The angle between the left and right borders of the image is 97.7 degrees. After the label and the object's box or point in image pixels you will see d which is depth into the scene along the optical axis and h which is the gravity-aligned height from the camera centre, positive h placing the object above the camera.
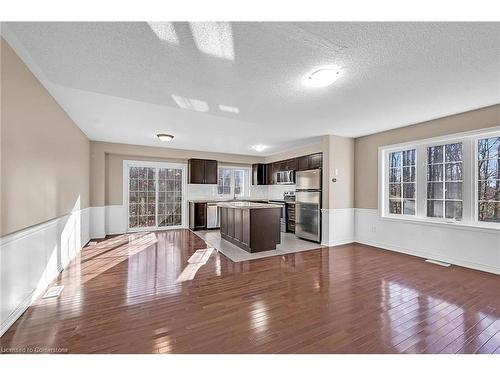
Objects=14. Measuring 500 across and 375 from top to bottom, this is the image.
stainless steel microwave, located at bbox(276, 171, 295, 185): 6.39 +0.31
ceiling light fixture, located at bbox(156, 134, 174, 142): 4.61 +1.09
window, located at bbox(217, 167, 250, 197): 7.54 +0.23
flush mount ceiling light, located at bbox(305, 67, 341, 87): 2.17 +1.16
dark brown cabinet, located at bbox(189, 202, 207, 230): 6.60 -0.86
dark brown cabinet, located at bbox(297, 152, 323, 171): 5.33 +0.68
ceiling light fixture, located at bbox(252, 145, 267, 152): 5.79 +1.09
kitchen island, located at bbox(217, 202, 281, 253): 4.21 -0.78
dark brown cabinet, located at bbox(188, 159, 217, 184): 6.70 +0.51
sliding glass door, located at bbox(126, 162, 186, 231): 6.30 -0.24
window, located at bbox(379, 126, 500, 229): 3.28 +0.15
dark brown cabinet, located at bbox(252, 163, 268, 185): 7.69 +0.48
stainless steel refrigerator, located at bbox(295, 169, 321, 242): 5.05 -0.41
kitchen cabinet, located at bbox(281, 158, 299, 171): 6.21 +0.69
